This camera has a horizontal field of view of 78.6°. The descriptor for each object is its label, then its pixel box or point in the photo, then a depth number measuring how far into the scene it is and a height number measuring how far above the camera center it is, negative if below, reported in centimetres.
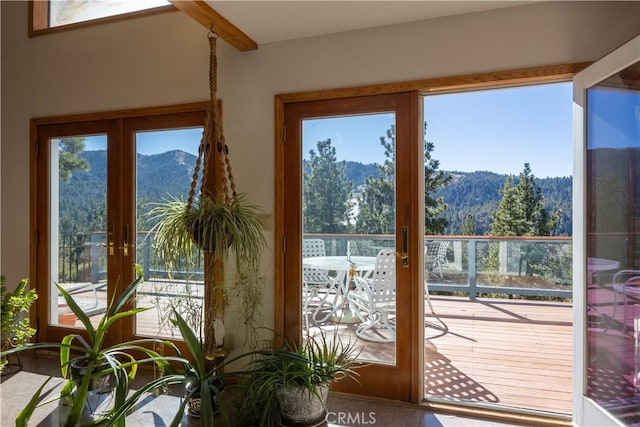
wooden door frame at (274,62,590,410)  242 +85
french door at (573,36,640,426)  201 -14
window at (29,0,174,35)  338 +189
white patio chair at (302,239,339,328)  292 -54
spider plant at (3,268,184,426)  190 -82
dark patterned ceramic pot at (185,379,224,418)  251 -122
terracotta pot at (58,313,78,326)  369 -97
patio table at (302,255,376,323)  288 -41
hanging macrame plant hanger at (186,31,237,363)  264 +11
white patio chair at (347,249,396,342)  276 -62
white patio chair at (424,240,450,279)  509 -50
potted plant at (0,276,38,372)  206 -51
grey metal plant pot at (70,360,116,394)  211 -88
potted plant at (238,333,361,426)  229 -102
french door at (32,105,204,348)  330 +9
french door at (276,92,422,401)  269 -9
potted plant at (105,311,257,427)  187 -92
